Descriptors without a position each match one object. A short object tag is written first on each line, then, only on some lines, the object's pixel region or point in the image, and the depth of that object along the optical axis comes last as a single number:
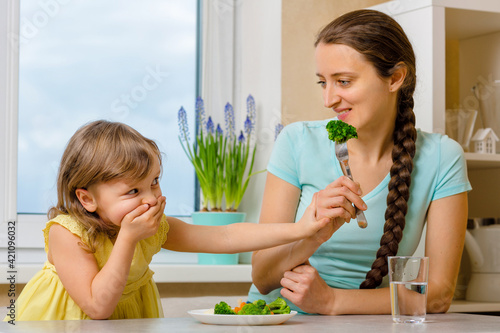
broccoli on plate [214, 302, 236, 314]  2.18
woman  2.56
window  3.17
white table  2.10
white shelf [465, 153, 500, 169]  3.04
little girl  2.32
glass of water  2.22
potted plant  3.20
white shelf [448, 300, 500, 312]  3.03
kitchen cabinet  3.00
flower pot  3.17
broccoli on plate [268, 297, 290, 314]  2.21
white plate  2.15
